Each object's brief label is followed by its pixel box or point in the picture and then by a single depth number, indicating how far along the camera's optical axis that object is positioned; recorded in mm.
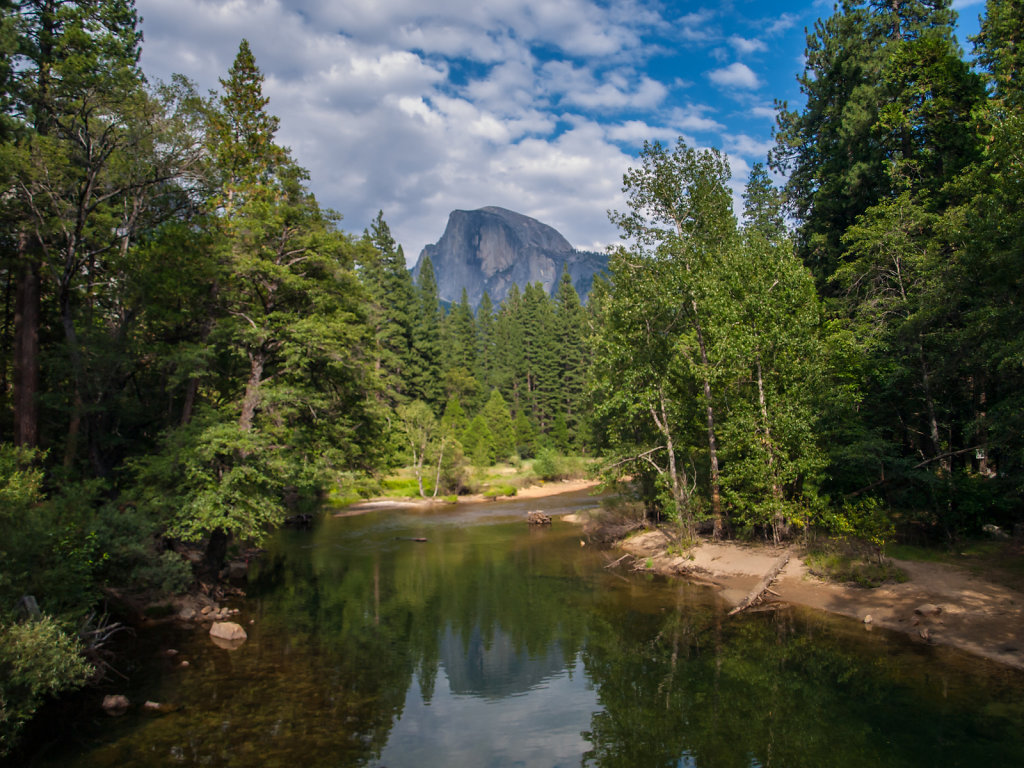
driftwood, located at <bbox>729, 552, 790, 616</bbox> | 16734
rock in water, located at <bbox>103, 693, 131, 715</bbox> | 10969
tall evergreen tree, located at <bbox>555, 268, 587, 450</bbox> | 70750
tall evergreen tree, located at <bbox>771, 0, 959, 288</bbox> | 25281
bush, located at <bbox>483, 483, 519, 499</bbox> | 50475
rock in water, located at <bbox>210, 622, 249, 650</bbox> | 14922
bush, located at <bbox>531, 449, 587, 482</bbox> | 55844
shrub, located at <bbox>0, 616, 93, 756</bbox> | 8336
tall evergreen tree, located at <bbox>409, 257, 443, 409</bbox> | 63406
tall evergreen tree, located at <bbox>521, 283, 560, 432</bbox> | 75125
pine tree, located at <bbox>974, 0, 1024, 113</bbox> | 19094
